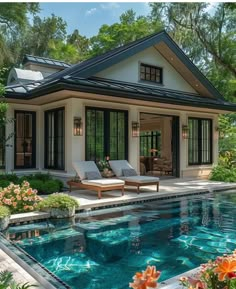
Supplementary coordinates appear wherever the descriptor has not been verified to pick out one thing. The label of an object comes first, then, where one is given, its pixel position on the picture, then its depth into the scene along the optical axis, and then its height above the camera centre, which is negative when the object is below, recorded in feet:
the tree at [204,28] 70.64 +27.37
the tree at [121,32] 90.33 +32.84
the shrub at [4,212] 19.54 -4.09
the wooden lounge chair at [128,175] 31.48 -3.15
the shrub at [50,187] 31.12 -4.04
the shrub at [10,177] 32.45 -3.26
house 34.01 +4.54
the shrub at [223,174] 42.70 -3.91
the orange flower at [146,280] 6.25 -2.67
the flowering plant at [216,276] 6.47 -2.94
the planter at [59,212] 22.52 -4.74
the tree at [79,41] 116.88 +38.44
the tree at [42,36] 92.68 +32.50
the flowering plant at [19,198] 22.61 -3.73
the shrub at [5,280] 8.03 -3.54
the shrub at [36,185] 30.76 -3.80
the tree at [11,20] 72.23 +29.96
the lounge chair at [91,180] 28.58 -3.23
